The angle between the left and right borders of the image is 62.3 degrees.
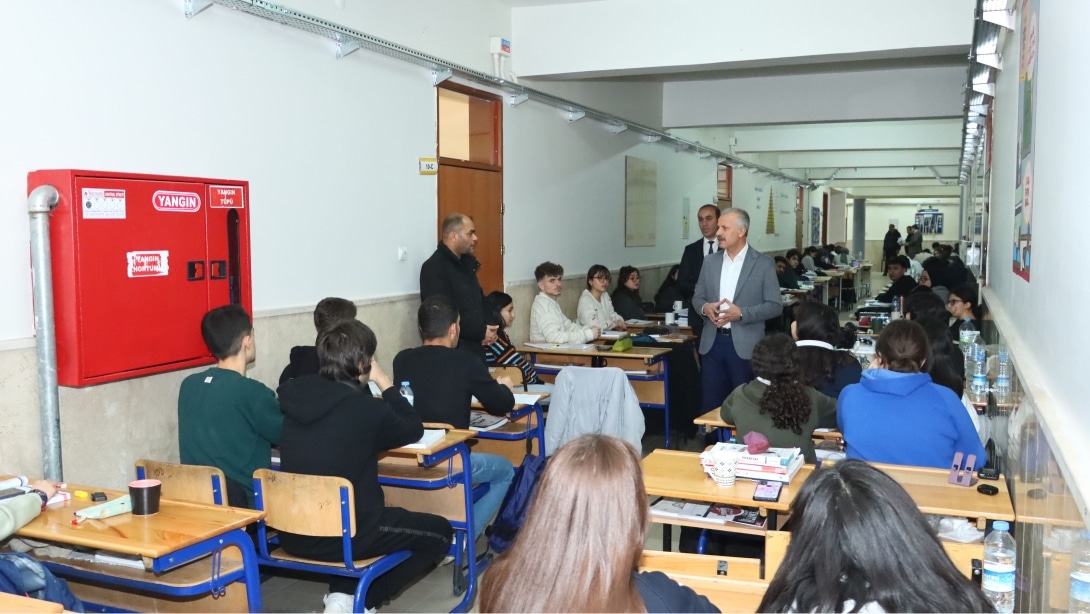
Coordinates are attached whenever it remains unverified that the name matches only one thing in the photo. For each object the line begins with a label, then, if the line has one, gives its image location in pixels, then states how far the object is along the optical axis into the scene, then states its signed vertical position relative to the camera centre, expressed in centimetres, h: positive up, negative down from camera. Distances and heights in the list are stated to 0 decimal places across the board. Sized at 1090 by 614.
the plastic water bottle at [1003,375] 405 -58
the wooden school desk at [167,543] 255 -83
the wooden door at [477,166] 648 +63
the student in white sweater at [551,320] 701 -54
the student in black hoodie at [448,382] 430 -62
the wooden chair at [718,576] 225 -83
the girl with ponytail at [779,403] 355 -61
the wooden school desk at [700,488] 292 -80
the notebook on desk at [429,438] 357 -76
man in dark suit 781 +1
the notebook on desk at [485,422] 478 -92
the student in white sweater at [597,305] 780 -47
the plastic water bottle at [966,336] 565 -55
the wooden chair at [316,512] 311 -91
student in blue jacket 324 -59
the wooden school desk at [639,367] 643 -85
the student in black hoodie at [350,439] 325 -69
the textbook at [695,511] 312 -93
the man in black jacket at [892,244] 2297 +16
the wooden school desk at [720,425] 409 -80
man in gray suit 535 -35
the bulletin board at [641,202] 1020 +58
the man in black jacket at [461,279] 591 -18
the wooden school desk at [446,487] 372 -101
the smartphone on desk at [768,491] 289 -78
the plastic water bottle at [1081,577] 174 -64
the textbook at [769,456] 310 -72
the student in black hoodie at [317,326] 439 -37
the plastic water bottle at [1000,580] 234 -86
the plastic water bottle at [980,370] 485 -67
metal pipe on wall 332 -27
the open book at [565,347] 671 -72
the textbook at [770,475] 307 -77
